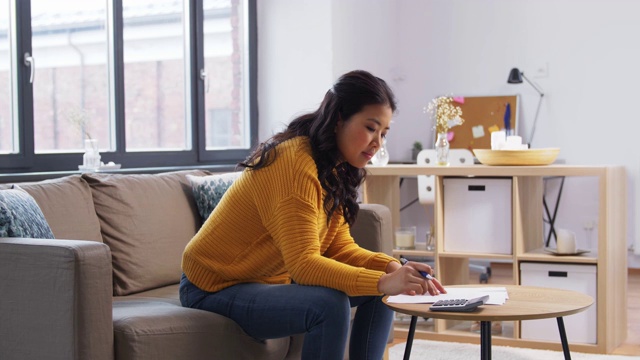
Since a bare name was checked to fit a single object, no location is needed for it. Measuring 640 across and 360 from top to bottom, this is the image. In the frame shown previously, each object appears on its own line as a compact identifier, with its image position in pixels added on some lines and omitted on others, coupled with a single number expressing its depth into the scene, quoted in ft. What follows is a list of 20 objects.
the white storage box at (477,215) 12.41
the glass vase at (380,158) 13.47
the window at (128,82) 12.07
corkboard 20.25
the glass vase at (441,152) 12.99
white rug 11.43
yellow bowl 12.18
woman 6.74
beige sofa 6.64
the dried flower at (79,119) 12.93
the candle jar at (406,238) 13.41
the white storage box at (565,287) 11.85
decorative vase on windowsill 11.98
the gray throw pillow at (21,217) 7.37
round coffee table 6.54
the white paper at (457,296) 6.99
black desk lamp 19.62
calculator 6.57
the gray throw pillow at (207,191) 10.34
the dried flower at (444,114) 13.32
